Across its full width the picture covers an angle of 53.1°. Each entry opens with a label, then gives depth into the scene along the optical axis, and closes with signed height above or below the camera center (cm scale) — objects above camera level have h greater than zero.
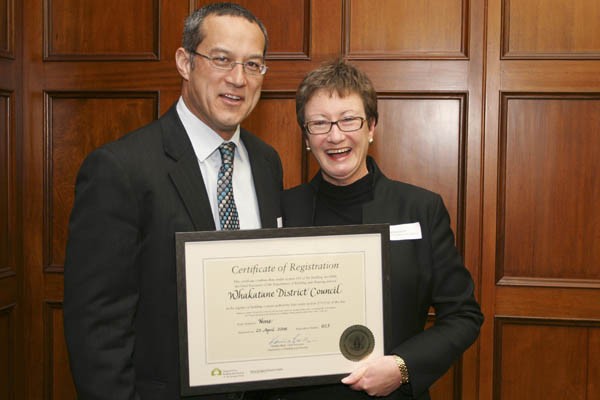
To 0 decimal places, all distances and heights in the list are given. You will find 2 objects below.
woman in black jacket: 171 -10
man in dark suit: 143 -6
